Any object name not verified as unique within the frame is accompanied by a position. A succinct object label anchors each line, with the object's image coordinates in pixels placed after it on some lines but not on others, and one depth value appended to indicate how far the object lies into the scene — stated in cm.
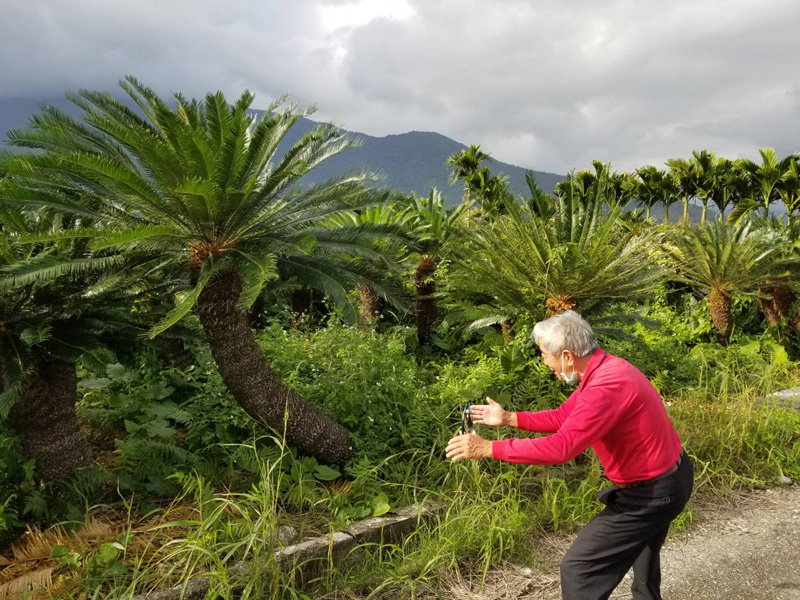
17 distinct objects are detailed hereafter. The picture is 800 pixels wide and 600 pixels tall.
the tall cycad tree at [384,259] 457
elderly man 247
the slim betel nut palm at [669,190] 3328
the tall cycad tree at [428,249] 788
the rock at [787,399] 586
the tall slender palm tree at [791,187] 2481
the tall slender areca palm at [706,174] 3138
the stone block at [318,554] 323
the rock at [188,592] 284
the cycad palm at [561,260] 587
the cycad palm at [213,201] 344
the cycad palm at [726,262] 848
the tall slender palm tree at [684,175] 3234
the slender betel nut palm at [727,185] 3027
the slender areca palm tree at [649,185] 3388
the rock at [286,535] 341
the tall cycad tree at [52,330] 348
